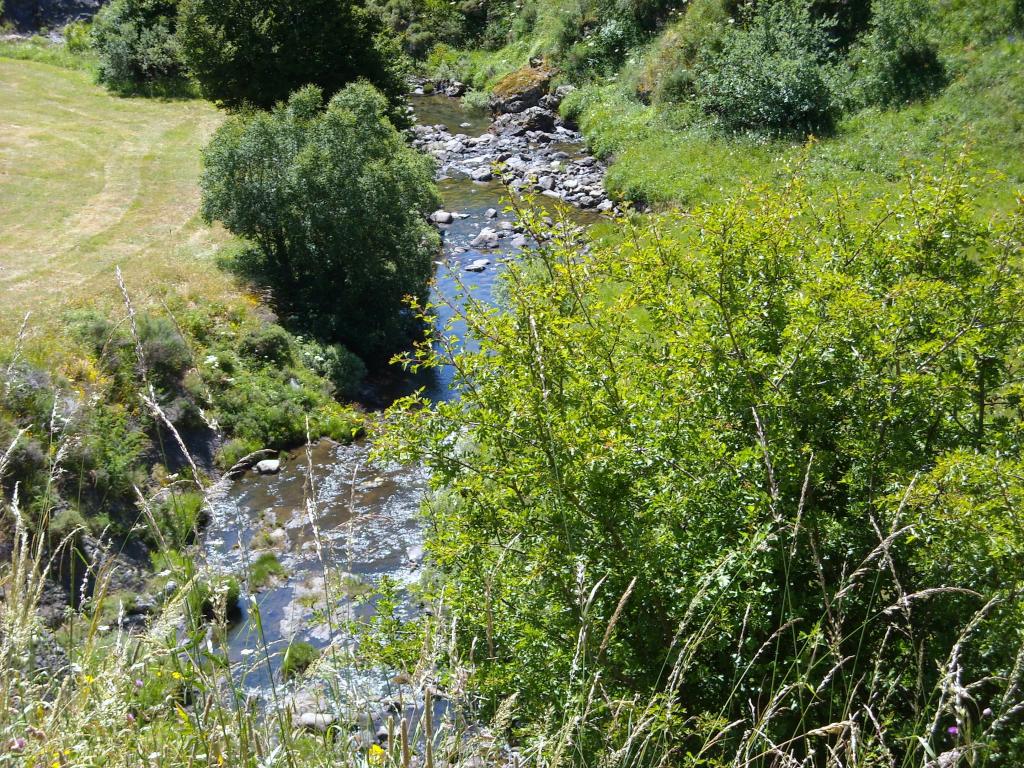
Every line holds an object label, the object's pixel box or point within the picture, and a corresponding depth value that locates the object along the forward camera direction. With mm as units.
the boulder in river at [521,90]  35562
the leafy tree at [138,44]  35844
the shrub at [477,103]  38281
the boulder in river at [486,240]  23781
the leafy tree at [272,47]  25078
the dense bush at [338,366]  17375
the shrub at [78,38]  39956
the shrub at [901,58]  22422
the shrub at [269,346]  16922
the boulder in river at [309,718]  7866
